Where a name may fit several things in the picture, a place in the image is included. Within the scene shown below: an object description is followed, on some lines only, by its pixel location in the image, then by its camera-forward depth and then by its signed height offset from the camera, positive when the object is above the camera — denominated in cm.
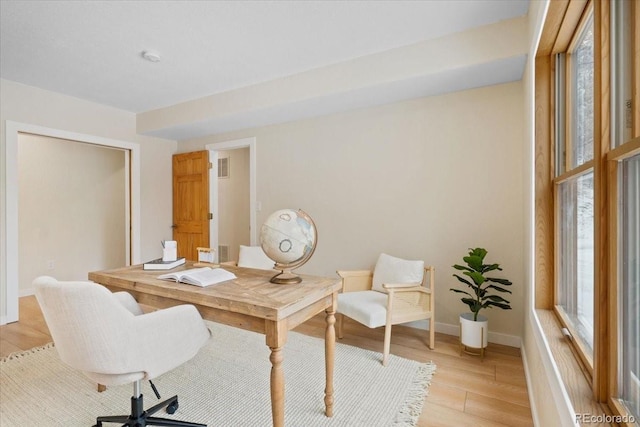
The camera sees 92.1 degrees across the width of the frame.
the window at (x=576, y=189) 124 +12
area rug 169 -111
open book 160 -34
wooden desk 129 -40
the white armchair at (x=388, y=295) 235 -70
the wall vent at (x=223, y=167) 527 +82
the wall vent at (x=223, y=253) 515 -65
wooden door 437 +19
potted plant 234 -70
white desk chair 118 -49
